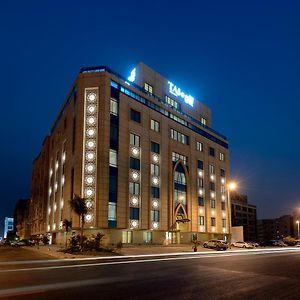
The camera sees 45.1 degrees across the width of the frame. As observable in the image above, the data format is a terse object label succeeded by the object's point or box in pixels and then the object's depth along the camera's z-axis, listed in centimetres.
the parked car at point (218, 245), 5652
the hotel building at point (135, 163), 5966
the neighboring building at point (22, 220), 14340
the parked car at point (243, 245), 7021
